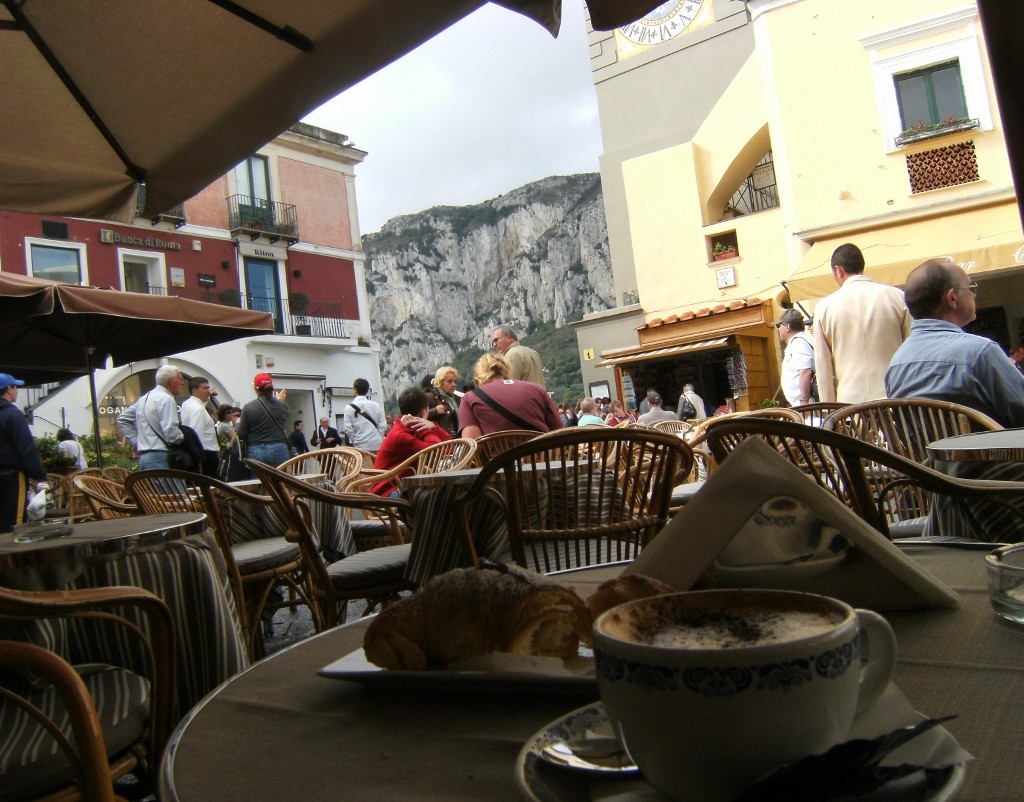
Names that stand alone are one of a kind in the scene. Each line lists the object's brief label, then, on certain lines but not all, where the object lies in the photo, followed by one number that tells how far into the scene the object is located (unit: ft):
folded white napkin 2.53
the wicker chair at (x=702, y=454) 11.16
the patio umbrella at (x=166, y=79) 8.23
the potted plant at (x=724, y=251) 55.21
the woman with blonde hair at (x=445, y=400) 23.11
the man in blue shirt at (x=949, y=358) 9.48
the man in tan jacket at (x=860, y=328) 13.52
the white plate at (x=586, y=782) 1.36
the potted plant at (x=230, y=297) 67.36
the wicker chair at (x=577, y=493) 7.58
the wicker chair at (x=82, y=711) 3.75
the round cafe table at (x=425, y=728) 1.71
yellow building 39.32
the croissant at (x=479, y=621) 2.28
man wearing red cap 24.90
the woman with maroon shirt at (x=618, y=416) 46.77
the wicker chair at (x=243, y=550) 9.82
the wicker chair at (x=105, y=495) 13.10
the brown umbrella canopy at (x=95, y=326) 17.35
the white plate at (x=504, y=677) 2.13
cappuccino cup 1.31
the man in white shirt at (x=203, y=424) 23.70
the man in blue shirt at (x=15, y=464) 18.54
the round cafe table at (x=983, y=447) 6.05
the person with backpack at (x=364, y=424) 26.89
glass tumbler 2.36
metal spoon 1.60
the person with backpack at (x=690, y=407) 40.04
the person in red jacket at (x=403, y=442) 15.30
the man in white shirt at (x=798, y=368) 17.22
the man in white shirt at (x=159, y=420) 22.26
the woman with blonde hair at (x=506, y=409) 15.72
